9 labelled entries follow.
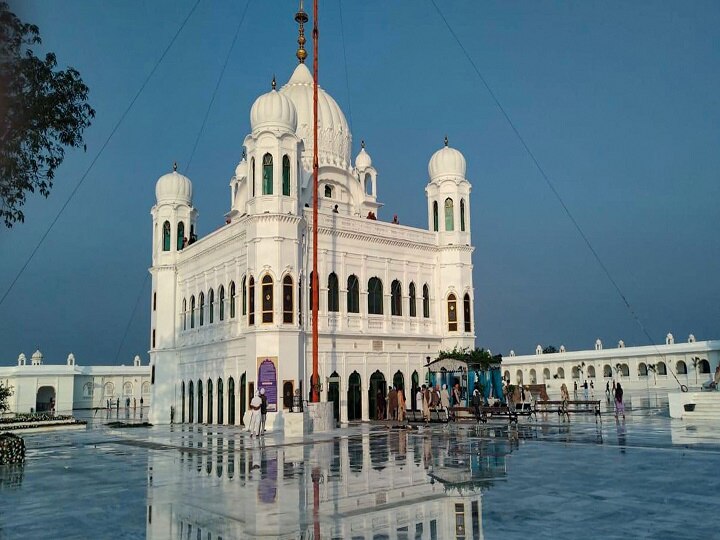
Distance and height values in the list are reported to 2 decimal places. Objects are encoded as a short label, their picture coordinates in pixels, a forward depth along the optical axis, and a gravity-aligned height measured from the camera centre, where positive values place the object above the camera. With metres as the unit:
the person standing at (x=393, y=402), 30.27 -1.05
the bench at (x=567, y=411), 27.25 -1.42
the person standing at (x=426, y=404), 26.42 -1.02
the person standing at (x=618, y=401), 26.62 -1.07
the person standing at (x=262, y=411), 24.00 -1.07
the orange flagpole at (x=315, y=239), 24.48 +5.20
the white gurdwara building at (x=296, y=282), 29.97 +4.92
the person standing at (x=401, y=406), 27.76 -1.13
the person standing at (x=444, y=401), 27.19 -0.95
